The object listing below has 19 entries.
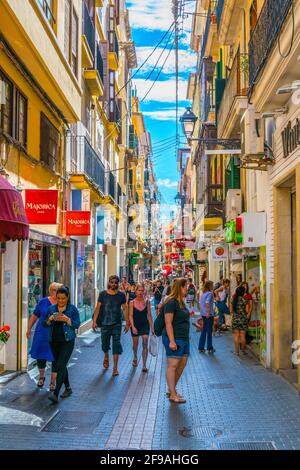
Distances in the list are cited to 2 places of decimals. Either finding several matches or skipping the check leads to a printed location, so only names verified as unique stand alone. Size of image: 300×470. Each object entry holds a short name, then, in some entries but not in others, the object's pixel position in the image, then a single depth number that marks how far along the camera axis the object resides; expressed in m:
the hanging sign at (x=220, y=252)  24.38
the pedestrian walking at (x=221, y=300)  19.48
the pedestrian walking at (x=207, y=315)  15.02
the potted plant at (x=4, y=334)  8.09
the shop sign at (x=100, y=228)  24.53
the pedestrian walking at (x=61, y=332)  9.27
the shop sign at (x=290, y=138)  10.06
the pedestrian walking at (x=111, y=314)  11.96
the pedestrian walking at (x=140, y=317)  12.74
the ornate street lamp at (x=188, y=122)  18.36
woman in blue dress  10.23
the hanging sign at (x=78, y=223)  16.77
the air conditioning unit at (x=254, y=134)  12.17
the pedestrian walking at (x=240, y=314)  13.86
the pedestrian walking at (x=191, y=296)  31.85
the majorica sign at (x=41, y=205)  12.35
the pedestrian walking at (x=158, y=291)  28.22
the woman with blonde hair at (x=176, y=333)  9.23
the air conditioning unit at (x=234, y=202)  18.88
